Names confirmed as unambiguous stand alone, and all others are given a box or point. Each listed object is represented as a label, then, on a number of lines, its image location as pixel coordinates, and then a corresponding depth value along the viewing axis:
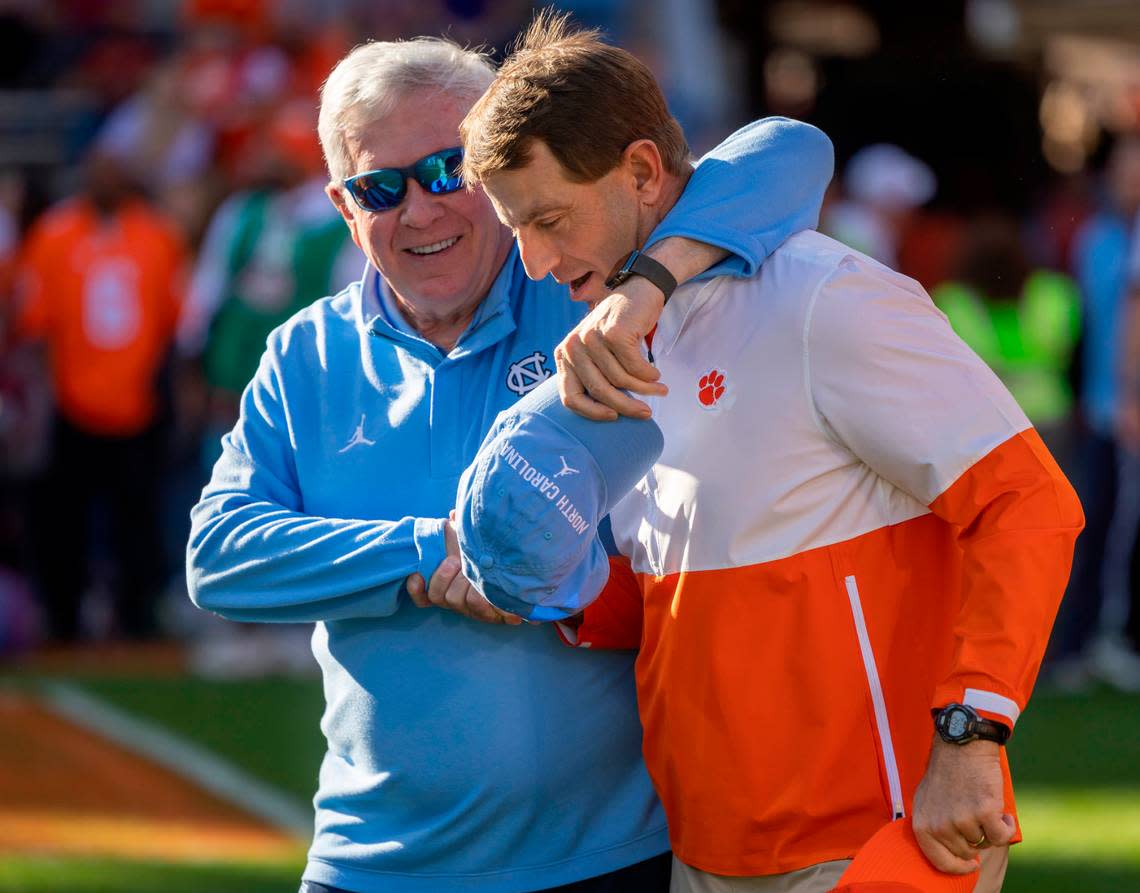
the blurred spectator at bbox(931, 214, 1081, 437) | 17.06
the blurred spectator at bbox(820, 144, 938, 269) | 19.87
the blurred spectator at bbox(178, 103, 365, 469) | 17.37
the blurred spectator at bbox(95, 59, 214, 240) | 22.71
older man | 5.96
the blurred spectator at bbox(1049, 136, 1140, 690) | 18.12
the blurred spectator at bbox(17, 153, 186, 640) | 20.27
